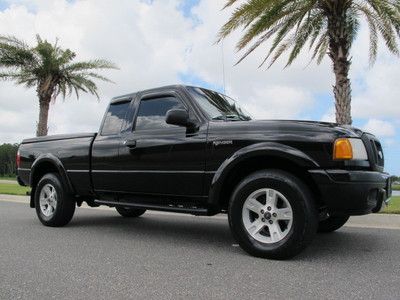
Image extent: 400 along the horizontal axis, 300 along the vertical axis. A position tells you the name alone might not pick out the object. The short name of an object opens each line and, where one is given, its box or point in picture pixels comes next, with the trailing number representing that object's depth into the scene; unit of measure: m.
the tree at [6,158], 94.43
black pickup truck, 4.57
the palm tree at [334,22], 11.97
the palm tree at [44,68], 21.40
